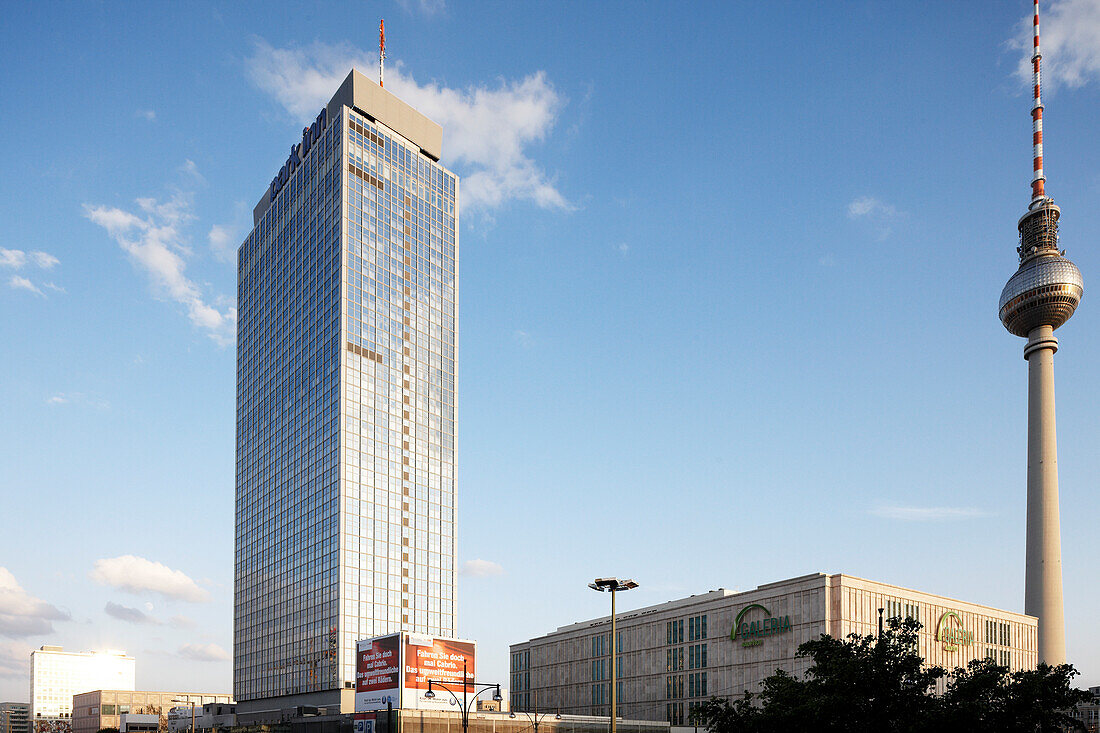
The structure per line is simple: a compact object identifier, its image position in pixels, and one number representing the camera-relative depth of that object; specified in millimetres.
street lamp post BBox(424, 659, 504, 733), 86125
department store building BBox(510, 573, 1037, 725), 99875
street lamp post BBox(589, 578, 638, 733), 58969
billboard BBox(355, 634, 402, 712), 90625
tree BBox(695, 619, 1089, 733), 49469
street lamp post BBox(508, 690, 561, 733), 93056
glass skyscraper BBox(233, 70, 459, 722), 142375
